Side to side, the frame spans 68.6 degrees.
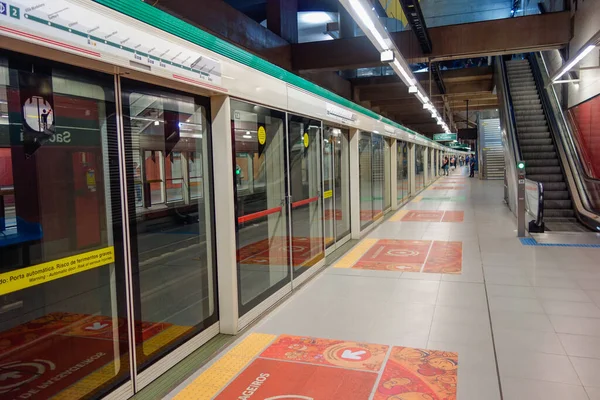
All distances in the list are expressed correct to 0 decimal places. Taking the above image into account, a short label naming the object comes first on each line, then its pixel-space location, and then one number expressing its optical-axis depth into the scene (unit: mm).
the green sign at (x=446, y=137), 22938
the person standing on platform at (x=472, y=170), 28450
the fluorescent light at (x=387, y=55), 5414
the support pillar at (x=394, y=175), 11570
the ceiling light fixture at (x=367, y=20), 3698
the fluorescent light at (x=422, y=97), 8399
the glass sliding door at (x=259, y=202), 3799
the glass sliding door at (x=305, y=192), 4984
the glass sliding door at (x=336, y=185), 6414
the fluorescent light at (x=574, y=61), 5402
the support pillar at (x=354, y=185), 7594
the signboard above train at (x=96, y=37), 1827
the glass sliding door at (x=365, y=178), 8148
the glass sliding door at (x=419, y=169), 17516
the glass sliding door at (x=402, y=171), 12862
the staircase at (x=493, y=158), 24469
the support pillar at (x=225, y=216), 3400
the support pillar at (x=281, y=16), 9344
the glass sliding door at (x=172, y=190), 2719
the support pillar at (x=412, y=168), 15266
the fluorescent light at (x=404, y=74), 6064
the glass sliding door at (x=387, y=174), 11008
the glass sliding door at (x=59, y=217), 2176
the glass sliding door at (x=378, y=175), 9508
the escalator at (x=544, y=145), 8465
